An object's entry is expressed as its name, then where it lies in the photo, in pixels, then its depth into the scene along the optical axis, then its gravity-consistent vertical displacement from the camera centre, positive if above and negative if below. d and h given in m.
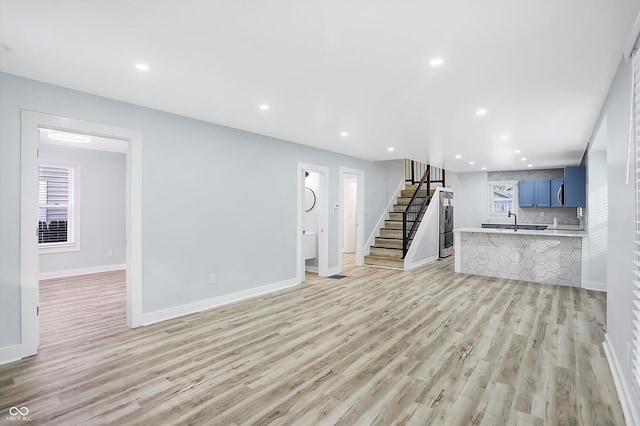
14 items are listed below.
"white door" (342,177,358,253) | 10.09 -0.10
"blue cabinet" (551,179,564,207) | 8.22 +0.57
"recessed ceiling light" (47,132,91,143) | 5.42 +1.29
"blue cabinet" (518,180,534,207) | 8.70 +0.59
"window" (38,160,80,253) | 6.24 +0.07
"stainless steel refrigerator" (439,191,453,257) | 8.58 -0.25
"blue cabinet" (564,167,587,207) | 7.23 +0.67
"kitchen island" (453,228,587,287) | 5.73 -0.78
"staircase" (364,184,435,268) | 7.38 -0.67
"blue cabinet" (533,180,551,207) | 8.46 +0.57
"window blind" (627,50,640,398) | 1.72 +0.25
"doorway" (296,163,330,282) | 5.80 -0.18
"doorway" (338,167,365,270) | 10.03 -0.22
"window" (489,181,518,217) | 9.42 +0.49
